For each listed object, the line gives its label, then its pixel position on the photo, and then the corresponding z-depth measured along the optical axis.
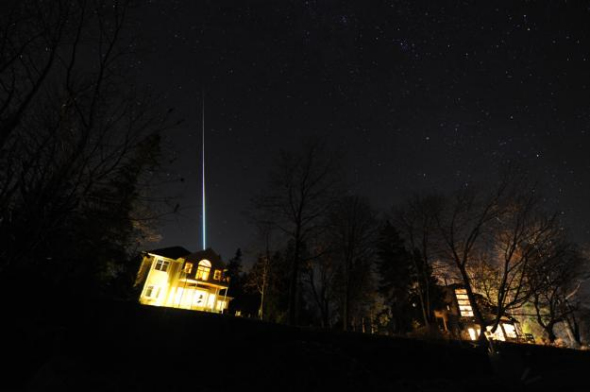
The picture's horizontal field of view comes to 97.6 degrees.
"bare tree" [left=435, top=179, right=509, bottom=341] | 16.97
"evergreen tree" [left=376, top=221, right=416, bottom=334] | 36.12
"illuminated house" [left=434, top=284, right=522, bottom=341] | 31.00
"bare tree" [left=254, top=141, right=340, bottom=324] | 16.07
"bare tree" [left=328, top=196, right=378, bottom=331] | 22.27
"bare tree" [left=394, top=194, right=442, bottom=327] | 21.16
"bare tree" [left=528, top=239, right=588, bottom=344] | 18.53
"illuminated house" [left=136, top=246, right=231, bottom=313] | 25.48
